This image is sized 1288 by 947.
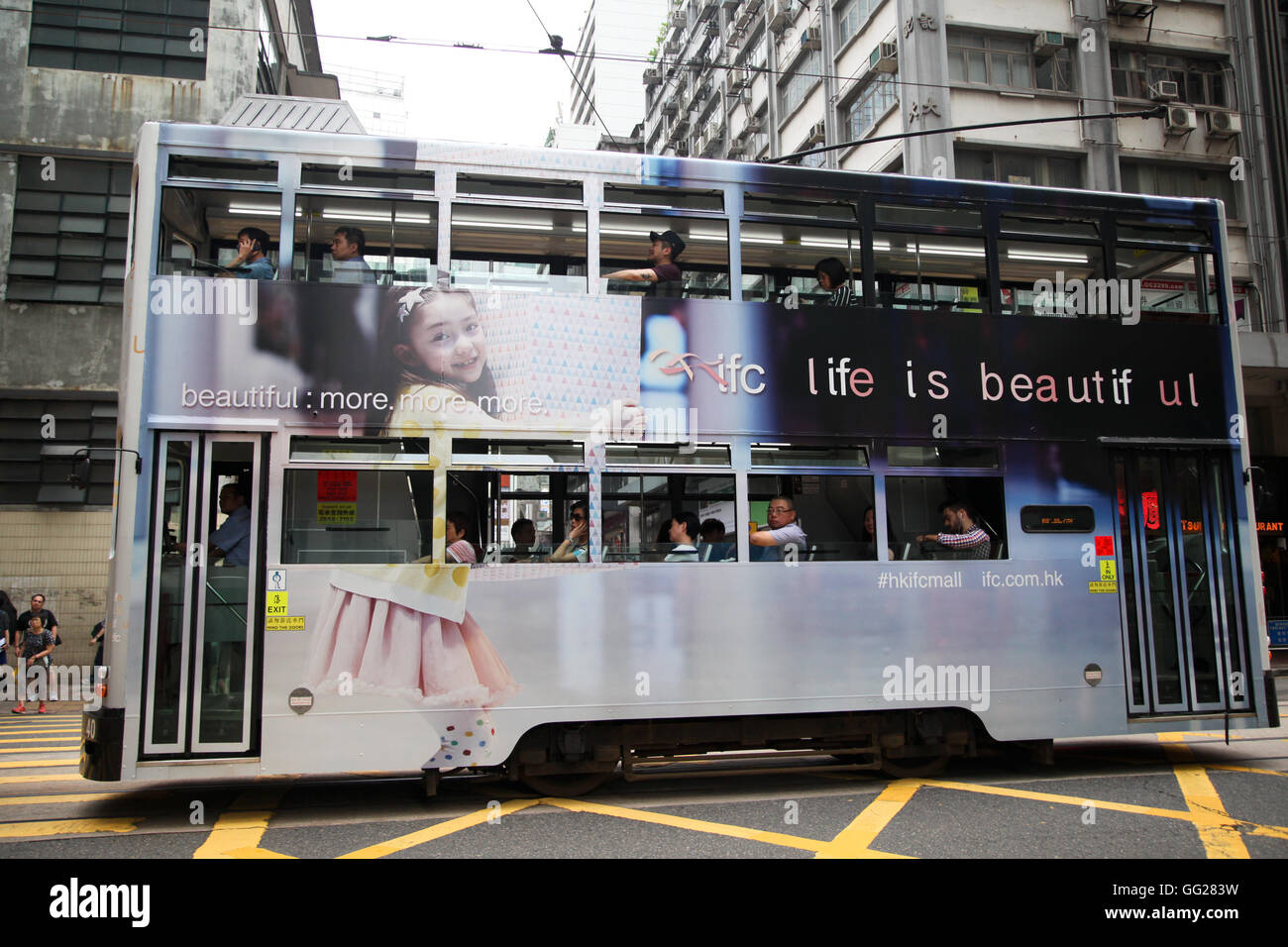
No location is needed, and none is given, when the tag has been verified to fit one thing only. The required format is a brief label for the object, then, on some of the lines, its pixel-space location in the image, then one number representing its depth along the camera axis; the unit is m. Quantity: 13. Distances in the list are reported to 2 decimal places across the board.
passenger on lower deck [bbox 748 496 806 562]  6.56
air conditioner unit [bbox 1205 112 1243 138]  20.45
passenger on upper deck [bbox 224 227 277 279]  6.19
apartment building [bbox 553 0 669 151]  63.00
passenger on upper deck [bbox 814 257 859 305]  7.01
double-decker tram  5.95
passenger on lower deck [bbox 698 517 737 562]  6.51
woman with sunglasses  6.34
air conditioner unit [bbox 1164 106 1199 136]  20.11
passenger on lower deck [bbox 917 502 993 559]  6.92
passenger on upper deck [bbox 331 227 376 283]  6.32
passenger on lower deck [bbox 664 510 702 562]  6.48
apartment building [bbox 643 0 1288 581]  19.78
